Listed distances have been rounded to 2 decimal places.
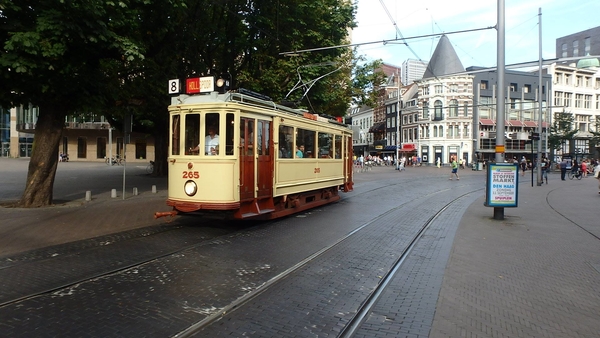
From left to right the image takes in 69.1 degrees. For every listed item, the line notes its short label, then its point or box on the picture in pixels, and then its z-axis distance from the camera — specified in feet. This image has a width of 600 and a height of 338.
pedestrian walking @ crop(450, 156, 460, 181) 105.21
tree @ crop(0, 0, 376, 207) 32.40
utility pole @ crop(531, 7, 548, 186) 84.23
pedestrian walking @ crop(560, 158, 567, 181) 117.29
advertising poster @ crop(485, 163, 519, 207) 39.37
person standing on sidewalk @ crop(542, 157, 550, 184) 102.44
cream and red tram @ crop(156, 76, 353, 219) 30.89
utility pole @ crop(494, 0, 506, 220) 40.01
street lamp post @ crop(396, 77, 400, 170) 241.76
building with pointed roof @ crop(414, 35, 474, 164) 217.56
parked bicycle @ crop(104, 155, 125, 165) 170.19
